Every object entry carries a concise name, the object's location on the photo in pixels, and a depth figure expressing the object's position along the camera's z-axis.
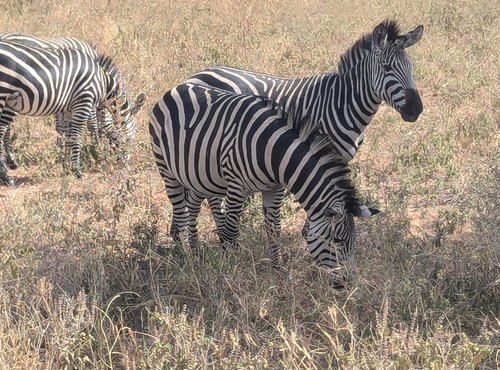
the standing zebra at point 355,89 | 11.46
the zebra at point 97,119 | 16.31
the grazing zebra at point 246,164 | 8.48
